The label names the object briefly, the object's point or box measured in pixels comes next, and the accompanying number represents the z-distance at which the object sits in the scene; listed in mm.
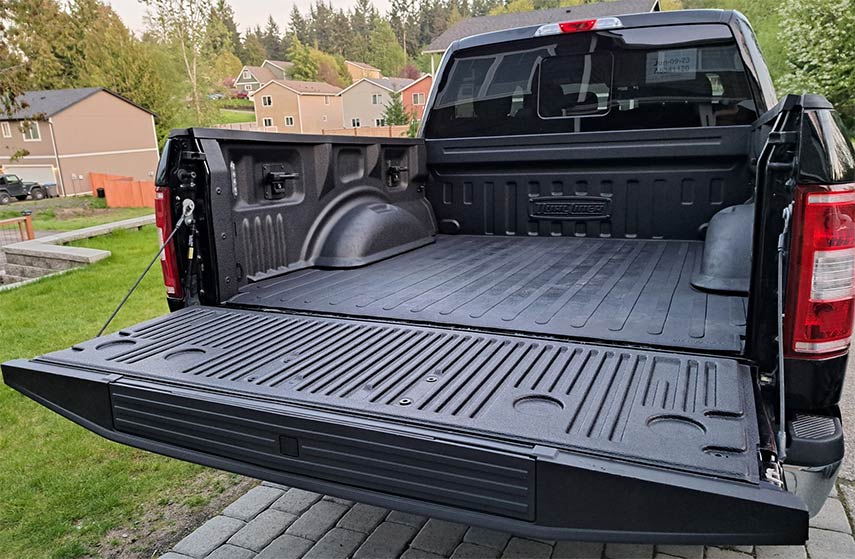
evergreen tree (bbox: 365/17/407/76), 90500
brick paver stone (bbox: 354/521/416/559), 2674
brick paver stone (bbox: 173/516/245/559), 2709
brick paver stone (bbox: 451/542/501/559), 2637
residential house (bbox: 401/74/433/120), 54094
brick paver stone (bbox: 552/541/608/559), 2635
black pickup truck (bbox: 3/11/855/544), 1496
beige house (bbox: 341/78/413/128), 62625
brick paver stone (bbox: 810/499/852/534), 2770
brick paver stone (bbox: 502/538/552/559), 2648
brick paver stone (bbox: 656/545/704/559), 2604
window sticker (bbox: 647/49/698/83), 3675
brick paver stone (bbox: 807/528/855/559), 2582
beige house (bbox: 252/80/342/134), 63094
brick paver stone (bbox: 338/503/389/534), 2867
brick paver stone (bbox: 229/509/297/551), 2760
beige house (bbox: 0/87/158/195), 38312
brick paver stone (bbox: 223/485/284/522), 2992
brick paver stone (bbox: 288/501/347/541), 2830
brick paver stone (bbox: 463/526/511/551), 2725
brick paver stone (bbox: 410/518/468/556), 2693
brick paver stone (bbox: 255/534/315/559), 2666
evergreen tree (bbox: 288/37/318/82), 86375
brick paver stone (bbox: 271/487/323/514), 3035
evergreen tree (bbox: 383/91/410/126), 47469
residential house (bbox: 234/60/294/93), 90500
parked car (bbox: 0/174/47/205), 32156
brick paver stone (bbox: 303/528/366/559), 2662
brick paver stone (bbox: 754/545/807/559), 2580
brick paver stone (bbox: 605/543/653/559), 2619
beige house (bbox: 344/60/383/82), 85812
